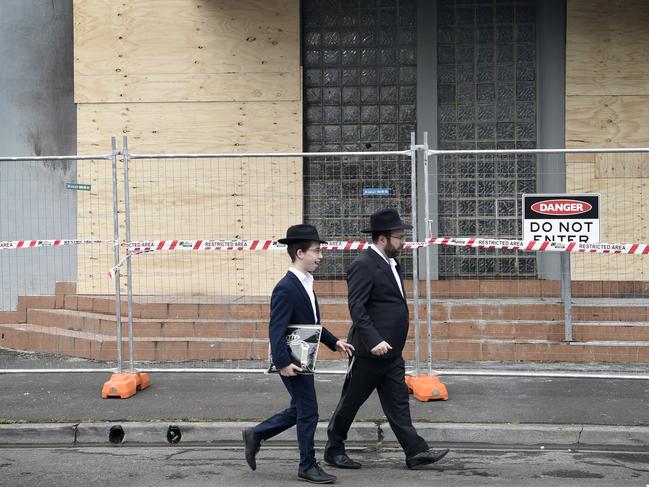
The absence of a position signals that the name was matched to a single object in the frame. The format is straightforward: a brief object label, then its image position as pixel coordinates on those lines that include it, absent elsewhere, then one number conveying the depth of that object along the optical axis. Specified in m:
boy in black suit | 6.57
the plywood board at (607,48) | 12.35
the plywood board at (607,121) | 12.34
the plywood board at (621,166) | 12.11
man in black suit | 6.93
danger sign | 9.85
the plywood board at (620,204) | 12.11
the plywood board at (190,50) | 12.79
